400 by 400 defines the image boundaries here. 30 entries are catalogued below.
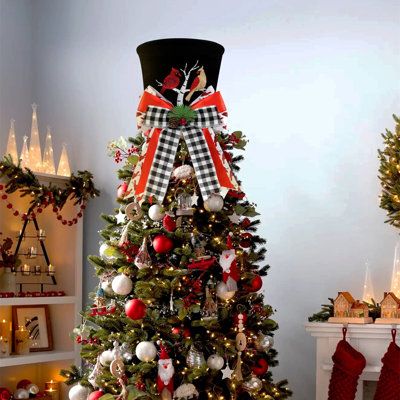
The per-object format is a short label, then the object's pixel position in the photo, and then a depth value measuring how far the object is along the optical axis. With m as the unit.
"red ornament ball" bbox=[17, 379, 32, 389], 4.85
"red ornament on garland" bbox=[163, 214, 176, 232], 3.31
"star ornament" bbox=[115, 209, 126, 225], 3.49
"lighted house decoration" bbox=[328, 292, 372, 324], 3.96
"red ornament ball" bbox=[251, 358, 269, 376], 3.50
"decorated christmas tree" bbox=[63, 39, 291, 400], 3.27
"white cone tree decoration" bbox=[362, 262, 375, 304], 4.21
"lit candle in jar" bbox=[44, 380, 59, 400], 4.93
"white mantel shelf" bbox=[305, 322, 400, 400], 3.94
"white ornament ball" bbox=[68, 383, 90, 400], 3.45
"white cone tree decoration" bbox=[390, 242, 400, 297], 4.13
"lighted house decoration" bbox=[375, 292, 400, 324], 3.92
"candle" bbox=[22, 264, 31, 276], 4.91
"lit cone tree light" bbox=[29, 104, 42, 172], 5.00
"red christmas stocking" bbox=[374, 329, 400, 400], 3.79
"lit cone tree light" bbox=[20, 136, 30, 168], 4.93
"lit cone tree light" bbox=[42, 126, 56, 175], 5.05
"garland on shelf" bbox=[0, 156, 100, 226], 4.62
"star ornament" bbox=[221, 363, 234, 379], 4.10
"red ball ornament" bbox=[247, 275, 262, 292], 3.51
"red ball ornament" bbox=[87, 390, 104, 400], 3.36
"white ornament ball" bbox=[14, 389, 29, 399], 4.75
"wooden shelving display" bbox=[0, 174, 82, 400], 4.91
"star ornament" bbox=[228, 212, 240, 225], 3.48
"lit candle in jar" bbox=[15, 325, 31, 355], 4.82
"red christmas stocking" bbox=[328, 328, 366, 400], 3.86
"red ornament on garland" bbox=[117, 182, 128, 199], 3.50
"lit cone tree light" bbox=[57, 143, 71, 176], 5.12
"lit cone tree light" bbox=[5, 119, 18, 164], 4.88
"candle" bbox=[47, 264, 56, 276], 5.03
